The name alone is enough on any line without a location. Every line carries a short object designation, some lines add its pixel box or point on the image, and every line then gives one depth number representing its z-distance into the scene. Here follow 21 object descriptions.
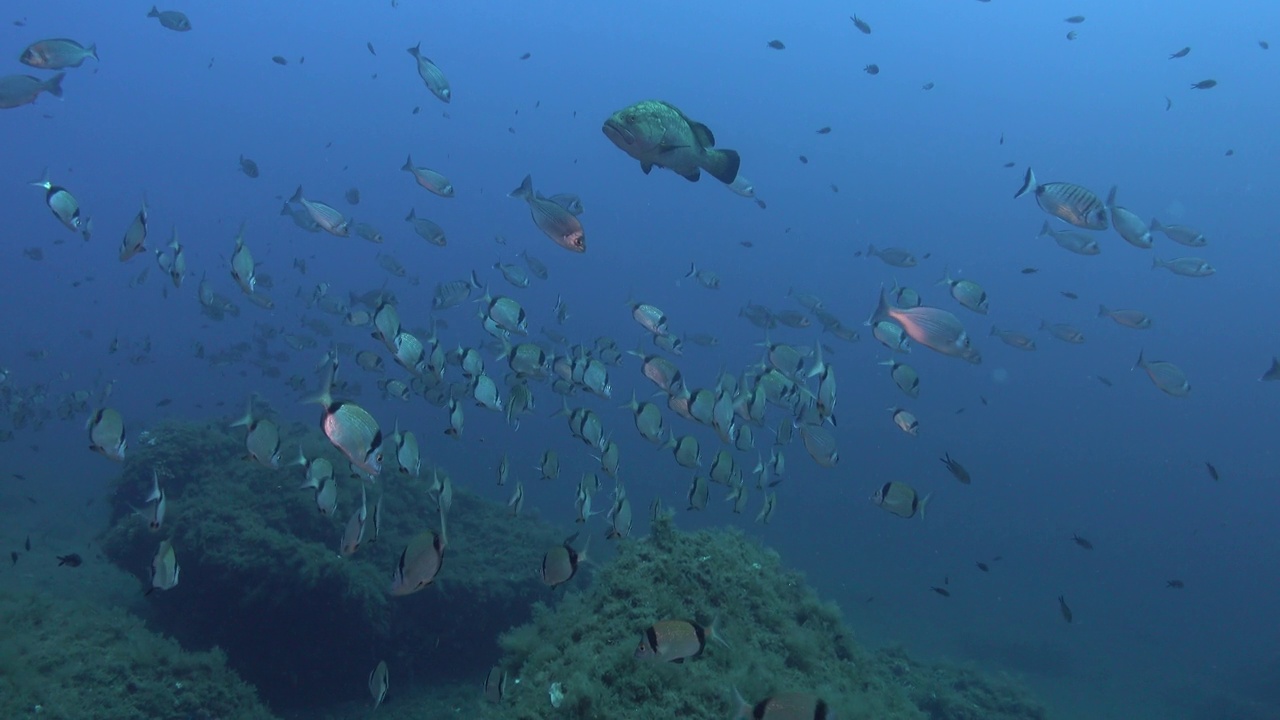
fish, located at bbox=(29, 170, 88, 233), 6.46
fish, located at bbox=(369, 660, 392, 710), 6.12
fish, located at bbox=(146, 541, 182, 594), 5.65
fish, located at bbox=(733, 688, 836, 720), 3.05
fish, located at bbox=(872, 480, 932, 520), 6.90
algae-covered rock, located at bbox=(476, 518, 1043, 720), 4.50
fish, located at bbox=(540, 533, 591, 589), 4.93
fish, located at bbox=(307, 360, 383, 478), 3.86
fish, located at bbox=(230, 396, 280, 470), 6.00
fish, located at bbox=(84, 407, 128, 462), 5.46
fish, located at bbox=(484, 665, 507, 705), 5.66
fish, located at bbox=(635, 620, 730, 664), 3.69
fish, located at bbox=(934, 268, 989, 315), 8.91
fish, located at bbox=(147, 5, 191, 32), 14.53
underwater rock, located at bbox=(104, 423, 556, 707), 9.84
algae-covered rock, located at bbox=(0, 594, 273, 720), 6.34
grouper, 3.76
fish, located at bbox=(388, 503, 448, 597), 3.98
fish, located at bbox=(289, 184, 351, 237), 8.84
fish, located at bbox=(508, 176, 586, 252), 5.25
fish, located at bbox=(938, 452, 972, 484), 8.42
